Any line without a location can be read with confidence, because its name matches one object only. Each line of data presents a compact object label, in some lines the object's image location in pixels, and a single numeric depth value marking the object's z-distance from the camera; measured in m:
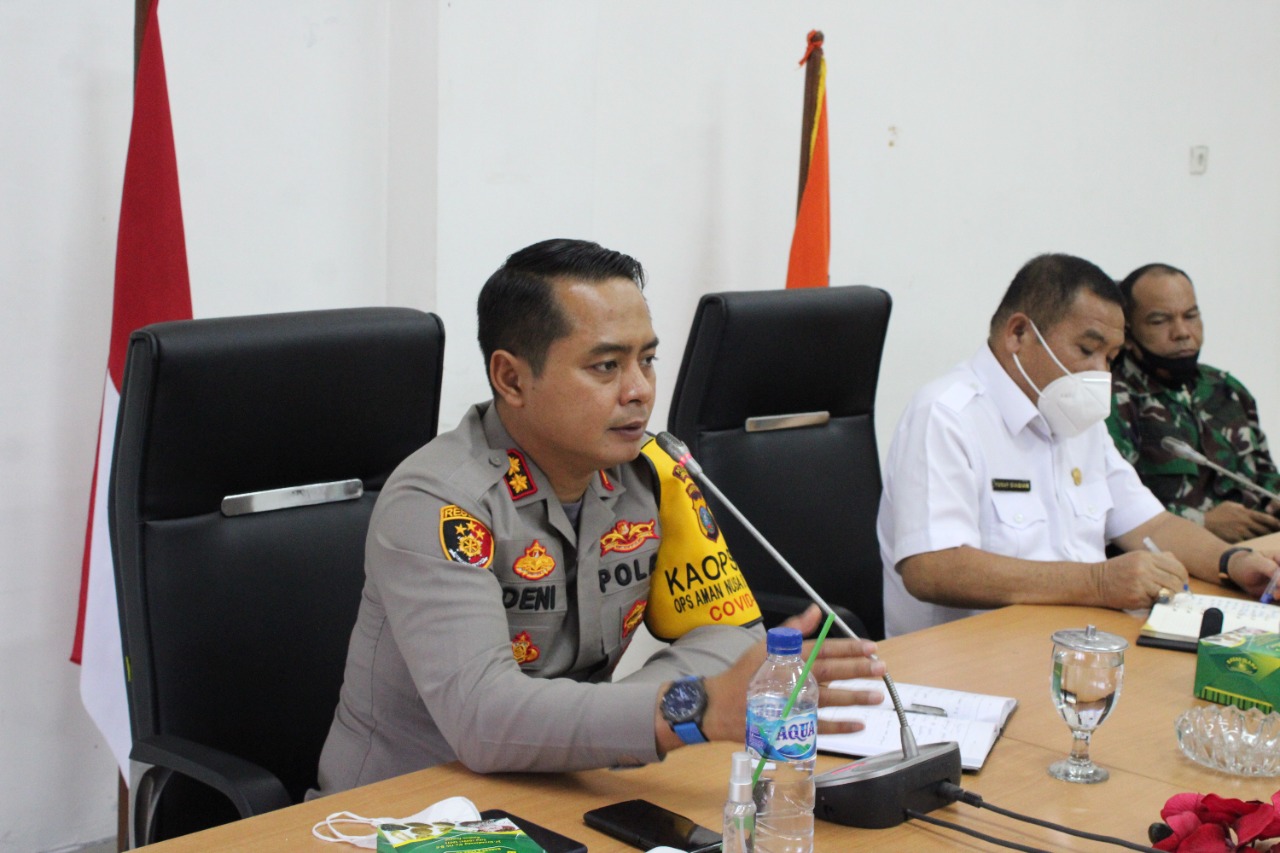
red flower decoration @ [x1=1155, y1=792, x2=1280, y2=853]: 2.56
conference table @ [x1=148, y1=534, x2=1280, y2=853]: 2.72
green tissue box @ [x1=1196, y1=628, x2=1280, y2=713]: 3.04
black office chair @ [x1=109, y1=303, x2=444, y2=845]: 2.98
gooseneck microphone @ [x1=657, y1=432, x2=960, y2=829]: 2.74
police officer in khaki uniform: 2.81
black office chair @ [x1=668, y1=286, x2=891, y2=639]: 3.65
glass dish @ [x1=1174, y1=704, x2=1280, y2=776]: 2.90
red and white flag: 3.55
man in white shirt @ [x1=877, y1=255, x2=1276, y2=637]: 3.70
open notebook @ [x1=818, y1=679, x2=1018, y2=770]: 2.91
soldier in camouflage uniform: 4.78
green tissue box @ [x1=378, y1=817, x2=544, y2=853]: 2.58
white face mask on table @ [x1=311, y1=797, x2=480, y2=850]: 2.68
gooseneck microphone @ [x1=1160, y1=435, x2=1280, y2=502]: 4.09
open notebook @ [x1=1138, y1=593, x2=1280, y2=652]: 3.37
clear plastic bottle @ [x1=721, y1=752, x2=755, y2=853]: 2.57
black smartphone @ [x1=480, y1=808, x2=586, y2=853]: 2.68
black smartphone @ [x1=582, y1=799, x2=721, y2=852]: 2.69
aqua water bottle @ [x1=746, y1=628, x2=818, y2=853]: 2.65
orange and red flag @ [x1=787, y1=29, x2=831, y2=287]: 4.53
